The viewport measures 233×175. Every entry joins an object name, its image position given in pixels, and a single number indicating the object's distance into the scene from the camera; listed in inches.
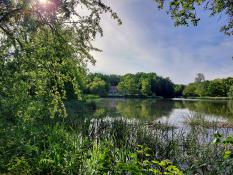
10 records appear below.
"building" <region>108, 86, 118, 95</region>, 3050.3
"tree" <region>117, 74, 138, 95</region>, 2714.7
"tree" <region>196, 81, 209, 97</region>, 2621.7
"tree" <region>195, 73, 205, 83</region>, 3414.8
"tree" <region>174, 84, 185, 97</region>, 2967.2
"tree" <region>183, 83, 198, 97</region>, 2899.1
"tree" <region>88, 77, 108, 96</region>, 2068.4
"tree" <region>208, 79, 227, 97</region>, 2435.6
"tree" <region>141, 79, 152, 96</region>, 2621.7
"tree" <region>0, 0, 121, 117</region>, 133.7
